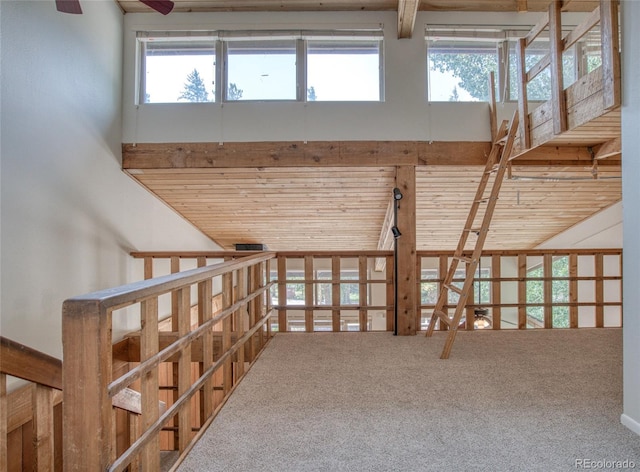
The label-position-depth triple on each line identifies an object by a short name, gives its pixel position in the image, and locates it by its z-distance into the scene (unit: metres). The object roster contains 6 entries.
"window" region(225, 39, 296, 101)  4.06
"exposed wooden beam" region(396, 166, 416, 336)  3.72
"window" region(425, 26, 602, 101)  4.00
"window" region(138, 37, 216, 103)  4.07
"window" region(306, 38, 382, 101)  4.04
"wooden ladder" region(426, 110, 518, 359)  2.85
